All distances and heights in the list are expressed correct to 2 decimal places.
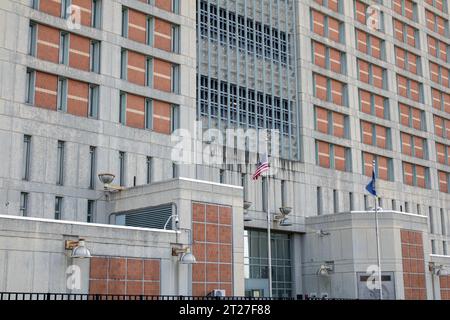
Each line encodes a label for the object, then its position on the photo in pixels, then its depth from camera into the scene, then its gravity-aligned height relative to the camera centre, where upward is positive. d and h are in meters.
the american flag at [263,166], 39.75 +7.73
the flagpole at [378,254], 47.09 +3.05
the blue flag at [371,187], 45.64 +7.43
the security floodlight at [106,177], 41.50 +7.48
